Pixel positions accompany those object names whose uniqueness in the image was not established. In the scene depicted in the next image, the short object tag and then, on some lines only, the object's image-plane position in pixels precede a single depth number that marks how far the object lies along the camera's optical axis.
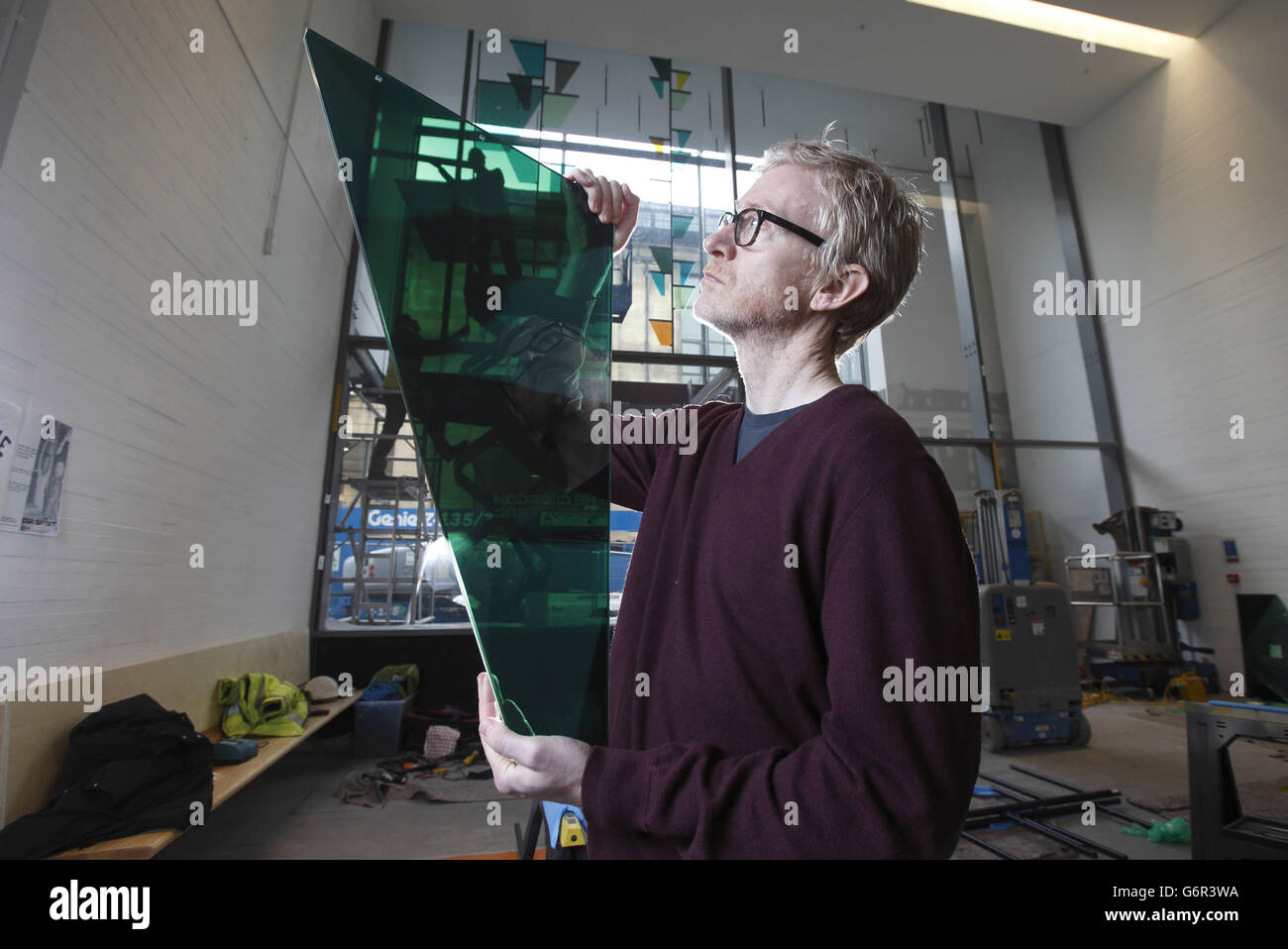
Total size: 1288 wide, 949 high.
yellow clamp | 1.73
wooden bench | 1.88
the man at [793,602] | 0.53
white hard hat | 4.29
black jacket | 1.87
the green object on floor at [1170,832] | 2.79
